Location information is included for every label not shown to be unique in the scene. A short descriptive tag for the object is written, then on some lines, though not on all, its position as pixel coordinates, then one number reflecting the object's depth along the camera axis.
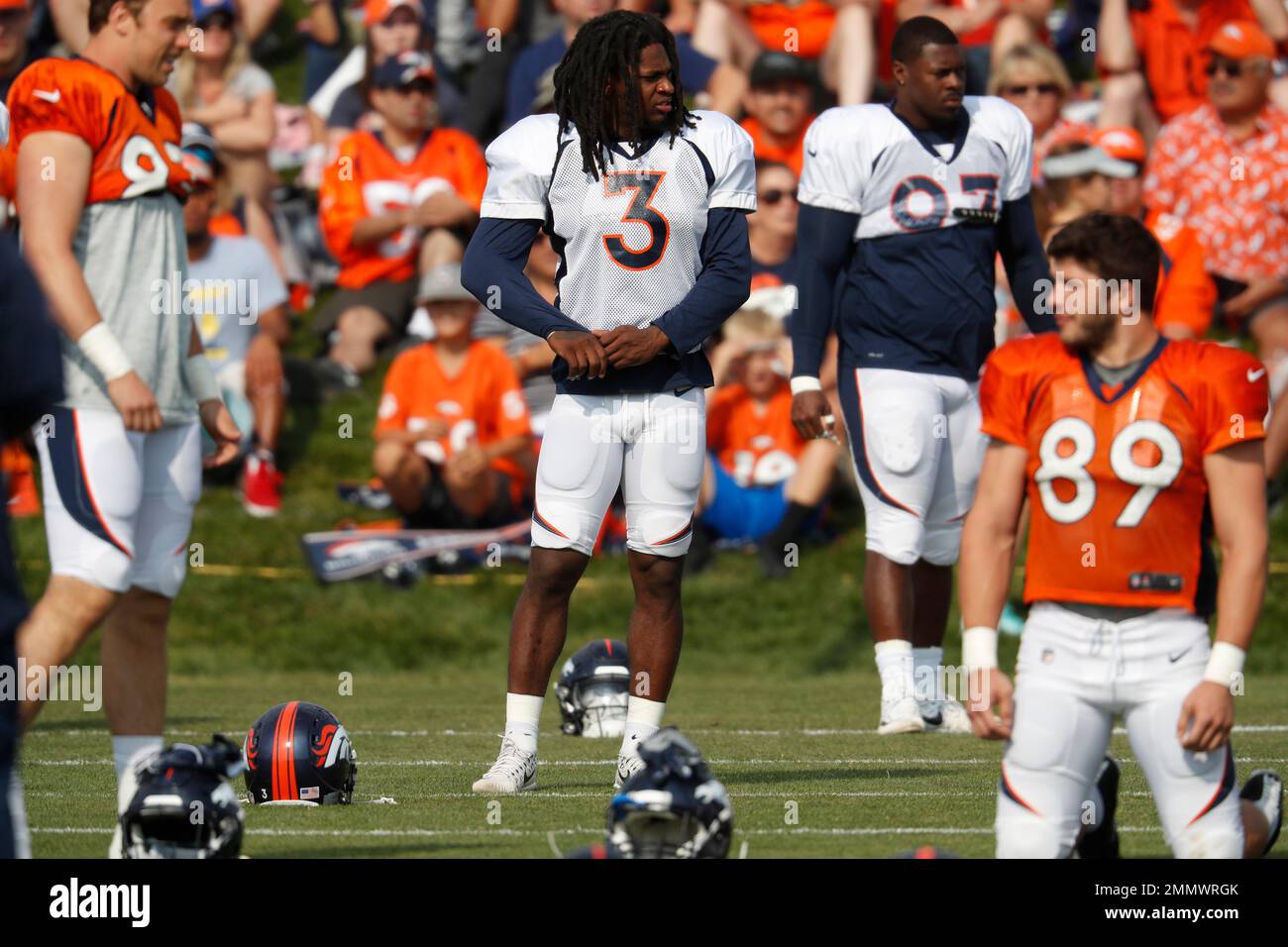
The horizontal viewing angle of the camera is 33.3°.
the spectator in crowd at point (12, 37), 12.38
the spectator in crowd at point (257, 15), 18.12
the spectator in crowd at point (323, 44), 17.52
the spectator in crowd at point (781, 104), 14.30
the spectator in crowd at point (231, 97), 15.50
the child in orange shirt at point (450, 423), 12.83
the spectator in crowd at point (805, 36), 14.77
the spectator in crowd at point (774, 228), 13.60
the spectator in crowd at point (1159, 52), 15.05
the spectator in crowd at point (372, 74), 15.05
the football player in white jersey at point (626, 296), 6.81
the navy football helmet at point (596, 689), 8.83
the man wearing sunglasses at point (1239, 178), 13.62
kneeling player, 4.72
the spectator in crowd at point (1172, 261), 11.26
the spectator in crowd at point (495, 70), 15.79
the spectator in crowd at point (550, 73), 14.92
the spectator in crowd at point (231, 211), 13.64
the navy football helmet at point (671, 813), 4.71
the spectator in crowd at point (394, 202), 14.27
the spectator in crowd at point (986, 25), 14.91
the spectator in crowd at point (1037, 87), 13.58
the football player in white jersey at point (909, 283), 8.43
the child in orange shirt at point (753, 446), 13.05
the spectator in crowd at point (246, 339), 13.64
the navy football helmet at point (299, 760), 6.46
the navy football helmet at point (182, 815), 4.77
